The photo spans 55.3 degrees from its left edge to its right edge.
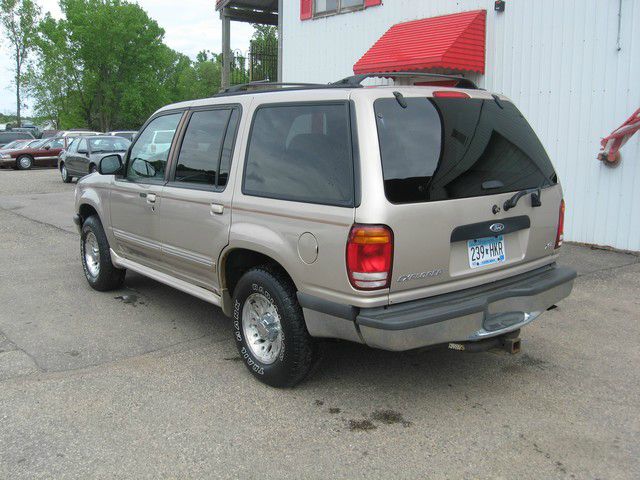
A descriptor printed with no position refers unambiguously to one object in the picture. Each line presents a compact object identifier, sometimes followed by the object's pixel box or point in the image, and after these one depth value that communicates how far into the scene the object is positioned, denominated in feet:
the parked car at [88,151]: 58.90
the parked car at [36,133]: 157.12
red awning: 30.53
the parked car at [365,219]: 10.89
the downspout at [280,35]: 46.70
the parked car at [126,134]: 79.47
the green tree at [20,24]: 189.47
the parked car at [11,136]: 117.29
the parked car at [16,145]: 92.71
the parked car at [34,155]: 88.84
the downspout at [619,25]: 26.27
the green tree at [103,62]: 164.76
